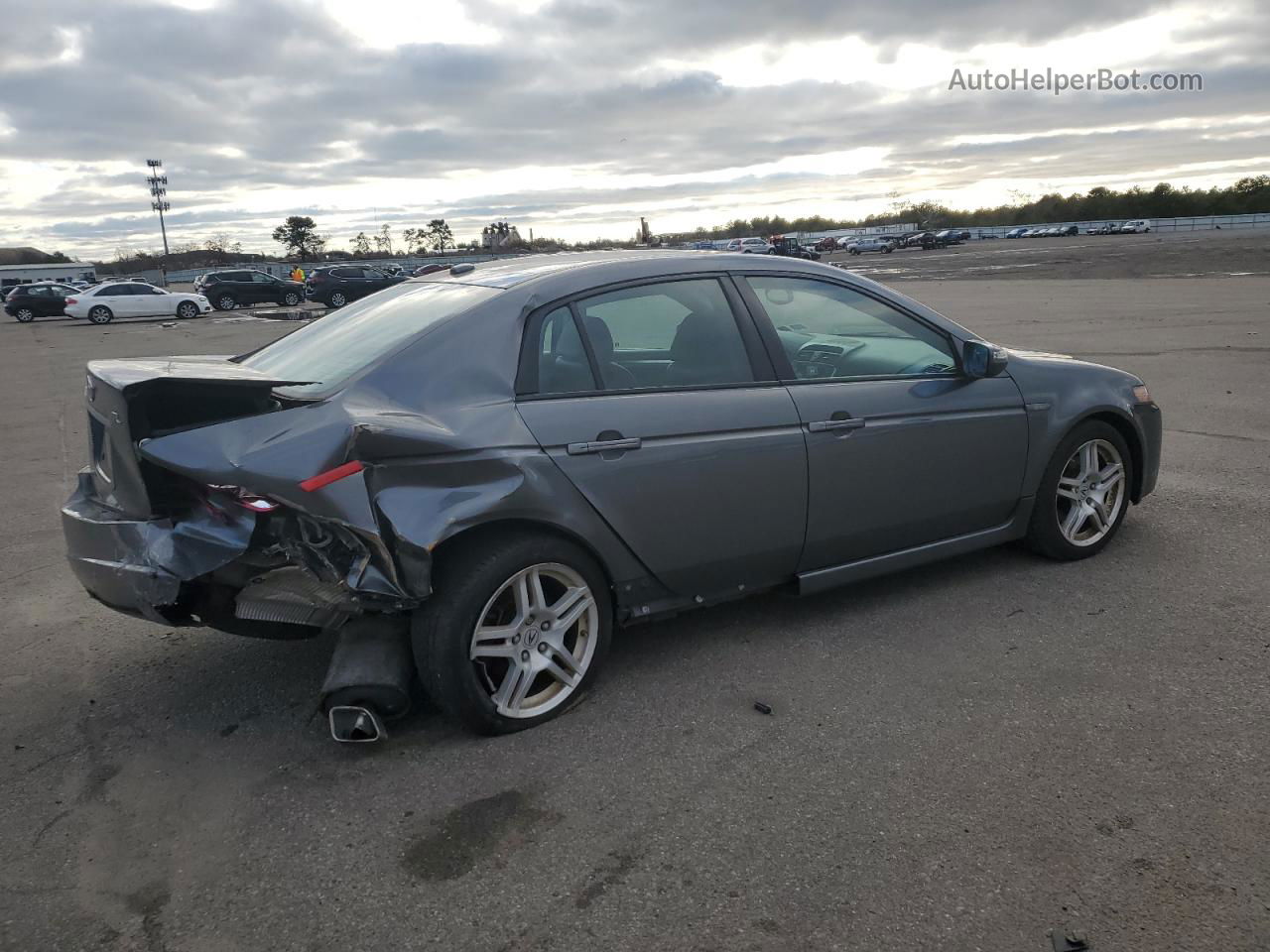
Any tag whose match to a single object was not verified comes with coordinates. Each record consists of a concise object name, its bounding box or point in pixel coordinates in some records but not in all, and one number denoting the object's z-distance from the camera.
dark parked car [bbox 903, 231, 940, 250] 79.12
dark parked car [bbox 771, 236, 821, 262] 50.81
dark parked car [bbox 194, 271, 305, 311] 38.09
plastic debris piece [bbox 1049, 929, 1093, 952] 2.33
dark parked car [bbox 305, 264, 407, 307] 34.62
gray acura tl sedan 3.20
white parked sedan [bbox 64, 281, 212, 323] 34.38
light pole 94.00
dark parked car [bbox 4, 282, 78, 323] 36.78
